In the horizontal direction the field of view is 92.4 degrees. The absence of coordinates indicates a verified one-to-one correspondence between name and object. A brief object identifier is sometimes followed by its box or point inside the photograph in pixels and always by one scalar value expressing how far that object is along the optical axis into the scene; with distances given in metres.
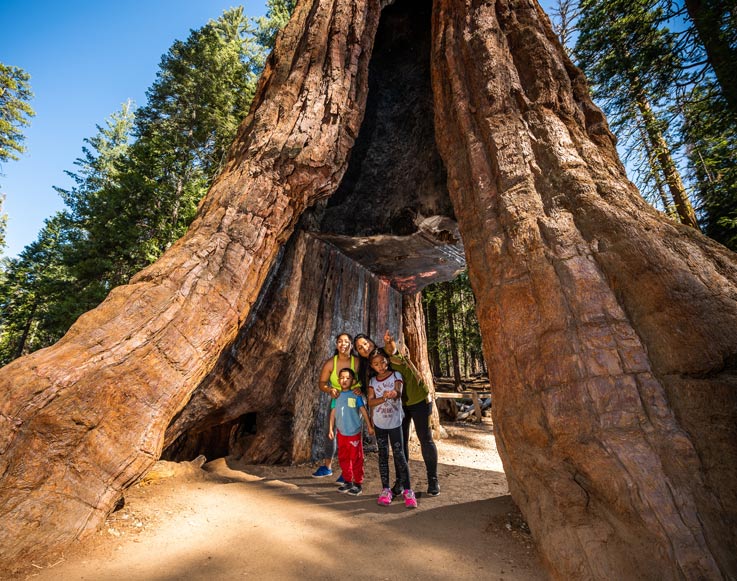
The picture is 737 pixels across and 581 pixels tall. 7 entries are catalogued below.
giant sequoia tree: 2.23
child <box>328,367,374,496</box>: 4.29
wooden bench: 11.67
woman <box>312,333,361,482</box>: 4.57
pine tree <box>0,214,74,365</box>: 23.53
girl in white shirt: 3.76
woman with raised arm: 4.06
